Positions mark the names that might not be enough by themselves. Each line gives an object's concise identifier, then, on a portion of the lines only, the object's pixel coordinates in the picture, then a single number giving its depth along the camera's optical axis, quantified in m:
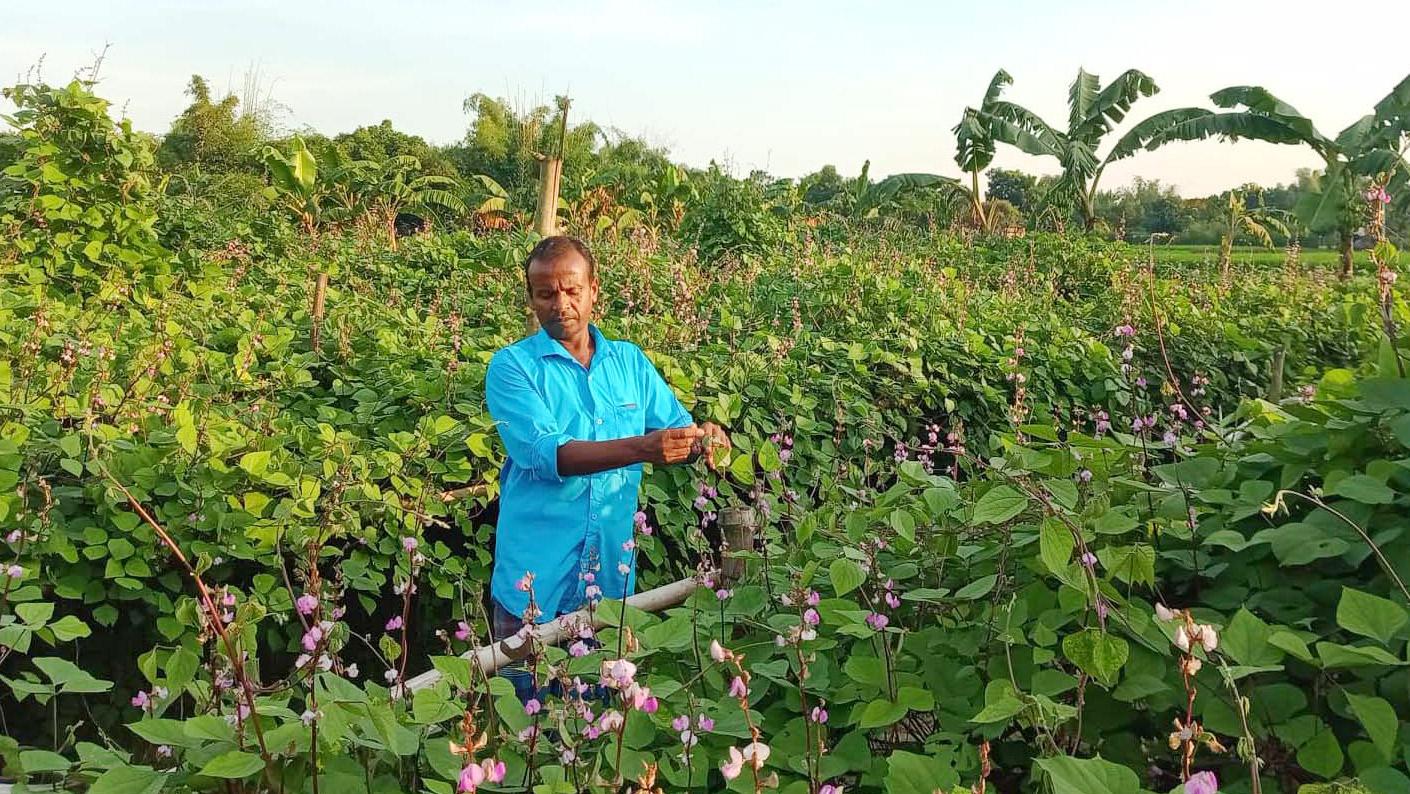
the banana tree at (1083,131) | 17.95
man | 2.61
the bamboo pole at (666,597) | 1.74
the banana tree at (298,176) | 15.71
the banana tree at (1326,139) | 14.28
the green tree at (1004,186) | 72.75
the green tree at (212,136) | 38.06
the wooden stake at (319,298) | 5.11
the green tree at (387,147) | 40.09
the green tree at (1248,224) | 12.33
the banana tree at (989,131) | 18.55
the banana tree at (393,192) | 19.72
